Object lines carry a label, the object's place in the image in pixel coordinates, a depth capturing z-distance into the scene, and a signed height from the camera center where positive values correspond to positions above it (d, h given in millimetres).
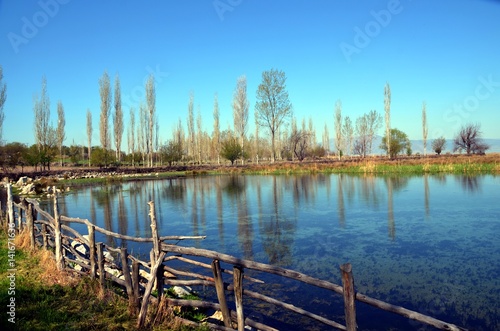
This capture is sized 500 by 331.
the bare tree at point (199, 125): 57125 +6790
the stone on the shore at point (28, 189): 23925 -1303
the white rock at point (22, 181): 28522 -841
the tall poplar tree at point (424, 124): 51512 +4947
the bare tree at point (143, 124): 51984 +6703
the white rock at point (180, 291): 5825 -2211
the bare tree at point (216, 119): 54834 +7409
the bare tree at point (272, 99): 43812 +8146
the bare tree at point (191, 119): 56031 +7701
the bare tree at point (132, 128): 57000 +6818
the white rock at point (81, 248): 8356 -2009
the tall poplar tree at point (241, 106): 49125 +8558
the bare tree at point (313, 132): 74625 +6246
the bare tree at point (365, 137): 58422 +3886
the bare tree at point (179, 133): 65625 +6931
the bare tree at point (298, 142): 47312 +2765
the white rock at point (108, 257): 7533 -2050
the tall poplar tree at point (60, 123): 50875 +7164
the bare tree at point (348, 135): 65400 +4754
